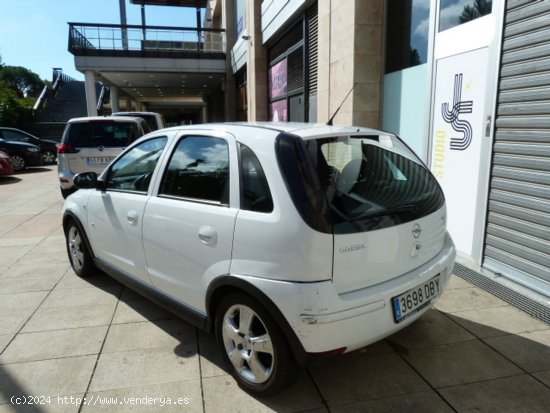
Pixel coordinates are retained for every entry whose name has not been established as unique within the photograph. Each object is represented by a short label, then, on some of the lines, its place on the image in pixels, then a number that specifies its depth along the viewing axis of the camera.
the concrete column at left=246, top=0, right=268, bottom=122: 14.39
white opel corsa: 2.29
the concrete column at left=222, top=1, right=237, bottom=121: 21.64
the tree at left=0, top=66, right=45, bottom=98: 93.62
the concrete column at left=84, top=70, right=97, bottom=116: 22.00
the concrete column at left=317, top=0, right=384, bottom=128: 6.52
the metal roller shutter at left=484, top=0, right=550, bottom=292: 3.81
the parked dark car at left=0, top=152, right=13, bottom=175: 13.47
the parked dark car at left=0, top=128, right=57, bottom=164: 18.88
